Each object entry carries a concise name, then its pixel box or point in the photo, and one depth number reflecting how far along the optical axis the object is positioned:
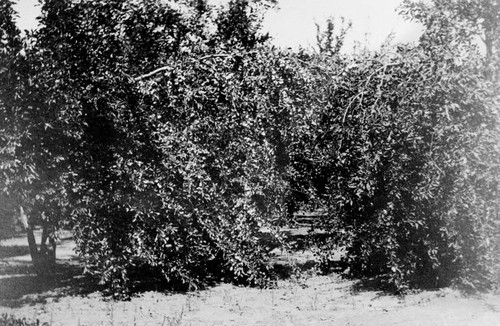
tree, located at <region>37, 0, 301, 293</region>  9.08
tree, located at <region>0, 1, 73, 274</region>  8.02
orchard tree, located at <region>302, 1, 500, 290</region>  8.41
